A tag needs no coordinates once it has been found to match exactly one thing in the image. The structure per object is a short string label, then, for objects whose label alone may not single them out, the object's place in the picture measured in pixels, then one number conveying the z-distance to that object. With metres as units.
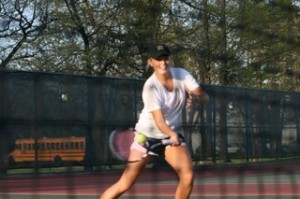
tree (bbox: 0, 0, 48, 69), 35.60
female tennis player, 8.39
